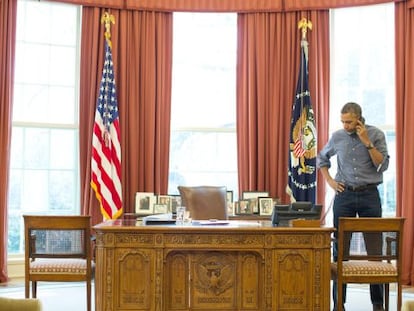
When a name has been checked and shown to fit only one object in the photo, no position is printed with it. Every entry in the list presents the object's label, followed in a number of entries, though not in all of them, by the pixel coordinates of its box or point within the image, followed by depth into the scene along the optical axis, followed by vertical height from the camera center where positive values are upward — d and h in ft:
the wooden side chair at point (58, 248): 13.44 -1.68
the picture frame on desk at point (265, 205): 20.15 -0.96
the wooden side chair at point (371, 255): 13.16 -1.71
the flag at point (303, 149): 20.27 +1.04
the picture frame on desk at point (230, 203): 20.07 -0.91
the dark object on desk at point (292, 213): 13.91 -0.83
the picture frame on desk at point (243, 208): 20.12 -1.05
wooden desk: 13.10 -2.07
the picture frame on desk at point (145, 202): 20.15 -0.89
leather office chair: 16.25 -0.67
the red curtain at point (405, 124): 19.63 +1.93
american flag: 19.74 +0.93
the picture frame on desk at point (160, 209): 20.09 -1.11
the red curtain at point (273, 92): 21.07 +3.17
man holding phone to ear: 14.89 +0.25
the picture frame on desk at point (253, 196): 20.28 -0.64
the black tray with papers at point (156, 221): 13.80 -1.07
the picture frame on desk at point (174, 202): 20.13 -0.87
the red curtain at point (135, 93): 20.66 +3.01
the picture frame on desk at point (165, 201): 20.17 -0.84
